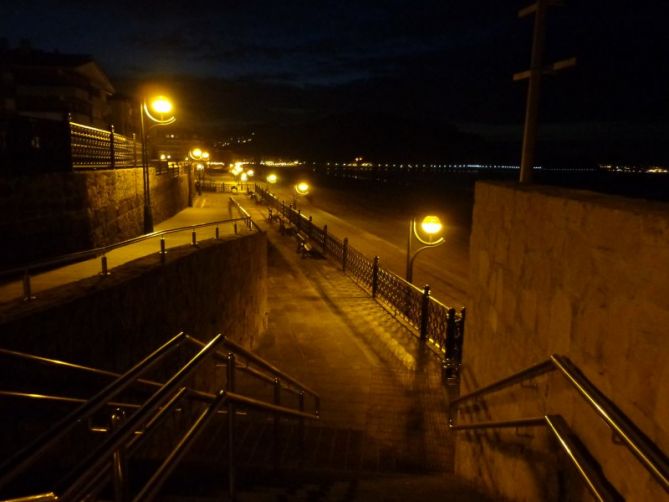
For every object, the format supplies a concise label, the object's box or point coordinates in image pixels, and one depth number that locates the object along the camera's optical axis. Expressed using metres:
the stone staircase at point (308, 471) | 3.40
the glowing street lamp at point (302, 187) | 29.98
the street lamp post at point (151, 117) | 12.65
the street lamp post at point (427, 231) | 11.20
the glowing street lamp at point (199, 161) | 35.62
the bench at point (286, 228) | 23.61
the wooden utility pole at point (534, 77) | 4.55
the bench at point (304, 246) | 18.84
